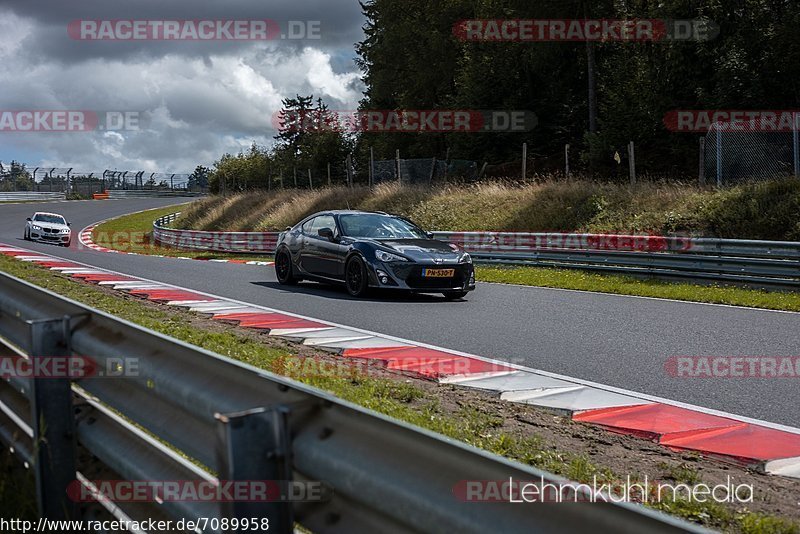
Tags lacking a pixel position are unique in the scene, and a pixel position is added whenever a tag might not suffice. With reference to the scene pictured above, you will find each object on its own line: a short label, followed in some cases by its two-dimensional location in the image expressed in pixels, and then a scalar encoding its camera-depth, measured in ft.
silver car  107.14
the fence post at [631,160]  77.20
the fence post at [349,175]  117.69
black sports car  40.42
